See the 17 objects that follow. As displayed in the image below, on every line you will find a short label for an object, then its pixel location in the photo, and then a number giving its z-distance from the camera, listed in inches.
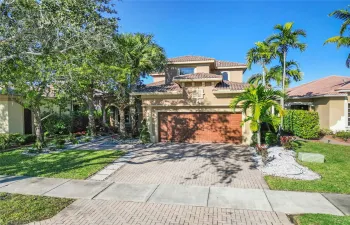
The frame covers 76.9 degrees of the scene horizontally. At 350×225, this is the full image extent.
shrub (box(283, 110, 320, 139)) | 621.0
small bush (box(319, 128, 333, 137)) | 691.4
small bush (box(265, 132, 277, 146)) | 538.0
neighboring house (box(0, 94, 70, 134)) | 642.8
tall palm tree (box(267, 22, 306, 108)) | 698.2
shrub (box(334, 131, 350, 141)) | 625.6
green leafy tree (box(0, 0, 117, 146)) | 294.8
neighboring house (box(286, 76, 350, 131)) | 670.5
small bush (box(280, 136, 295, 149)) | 498.9
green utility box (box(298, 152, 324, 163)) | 409.5
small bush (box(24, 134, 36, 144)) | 628.7
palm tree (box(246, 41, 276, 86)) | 717.9
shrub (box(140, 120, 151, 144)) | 615.2
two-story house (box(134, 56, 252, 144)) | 600.1
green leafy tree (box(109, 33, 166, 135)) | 616.7
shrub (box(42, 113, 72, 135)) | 727.7
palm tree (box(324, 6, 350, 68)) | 652.7
